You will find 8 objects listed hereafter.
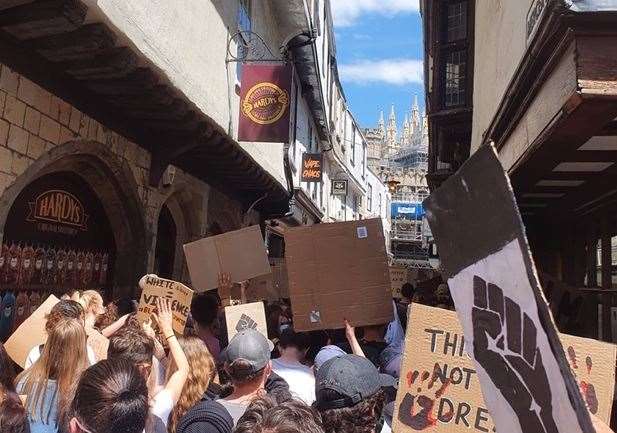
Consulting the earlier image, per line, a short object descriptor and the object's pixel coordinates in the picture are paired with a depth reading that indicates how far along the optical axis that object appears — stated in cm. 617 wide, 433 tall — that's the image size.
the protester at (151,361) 302
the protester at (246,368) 279
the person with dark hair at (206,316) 512
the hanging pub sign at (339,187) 2911
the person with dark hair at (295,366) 376
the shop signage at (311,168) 1955
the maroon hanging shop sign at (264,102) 921
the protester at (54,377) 277
